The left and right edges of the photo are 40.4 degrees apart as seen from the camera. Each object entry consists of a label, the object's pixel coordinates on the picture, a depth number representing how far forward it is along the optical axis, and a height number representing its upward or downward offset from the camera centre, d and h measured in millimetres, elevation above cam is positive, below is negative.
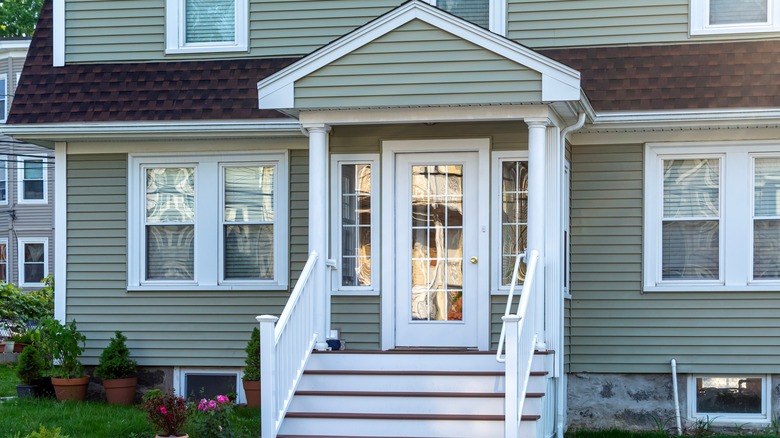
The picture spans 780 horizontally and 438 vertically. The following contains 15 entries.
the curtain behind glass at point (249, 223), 11477 -112
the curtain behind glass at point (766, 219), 10641 -26
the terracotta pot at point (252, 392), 10703 -1818
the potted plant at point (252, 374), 10719 -1635
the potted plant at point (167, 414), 8484 -1614
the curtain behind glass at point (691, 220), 10750 -42
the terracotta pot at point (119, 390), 11188 -1889
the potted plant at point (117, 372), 11180 -1702
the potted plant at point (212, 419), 8453 -1663
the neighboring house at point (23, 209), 25281 +50
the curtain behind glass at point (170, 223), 11633 -121
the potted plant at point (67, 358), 11164 -1555
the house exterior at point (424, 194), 9203 +205
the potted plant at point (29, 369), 11305 -1692
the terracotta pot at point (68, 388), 11156 -1862
